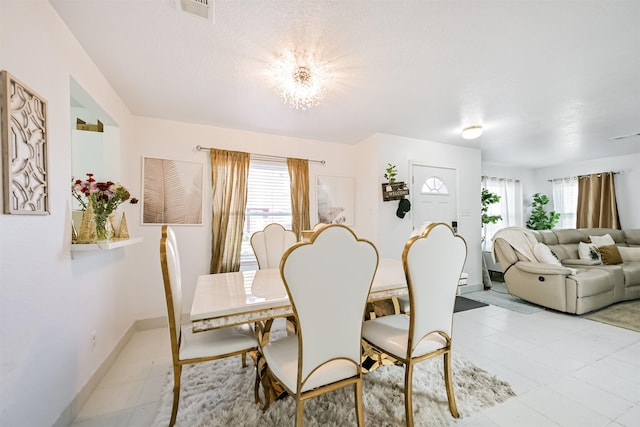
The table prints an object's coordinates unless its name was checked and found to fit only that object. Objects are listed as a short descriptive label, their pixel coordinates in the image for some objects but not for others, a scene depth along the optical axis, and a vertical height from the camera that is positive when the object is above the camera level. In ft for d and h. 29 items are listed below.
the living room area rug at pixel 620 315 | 9.42 -4.19
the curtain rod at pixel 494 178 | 18.04 +2.60
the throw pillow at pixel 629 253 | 13.05 -2.12
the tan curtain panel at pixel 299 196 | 11.58 +0.82
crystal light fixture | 6.13 +3.72
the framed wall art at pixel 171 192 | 9.52 +0.87
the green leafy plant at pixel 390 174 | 11.64 +1.85
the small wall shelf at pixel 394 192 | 11.50 +0.99
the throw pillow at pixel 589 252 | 13.03 -2.06
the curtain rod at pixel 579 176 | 15.92 +2.55
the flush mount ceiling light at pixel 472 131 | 10.50 +3.46
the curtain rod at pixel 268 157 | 11.17 +2.57
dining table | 4.18 -1.65
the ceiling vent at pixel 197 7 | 4.42 +3.73
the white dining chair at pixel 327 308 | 3.43 -1.38
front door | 12.72 +1.01
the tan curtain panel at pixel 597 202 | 15.85 +0.73
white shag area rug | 4.87 -4.04
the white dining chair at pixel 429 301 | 4.37 -1.62
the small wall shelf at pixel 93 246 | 5.14 -0.68
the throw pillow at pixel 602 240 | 13.53 -1.48
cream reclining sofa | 10.36 -2.60
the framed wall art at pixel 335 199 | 12.39 +0.73
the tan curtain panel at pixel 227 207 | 10.21 +0.29
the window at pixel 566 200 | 17.89 +0.94
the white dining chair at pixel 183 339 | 4.28 -2.54
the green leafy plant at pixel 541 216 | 18.26 -0.22
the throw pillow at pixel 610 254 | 12.61 -2.11
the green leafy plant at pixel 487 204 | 16.42 +0.62
